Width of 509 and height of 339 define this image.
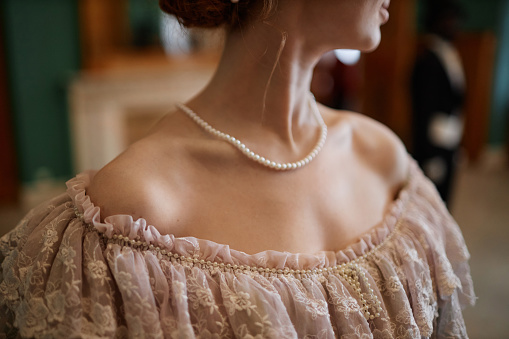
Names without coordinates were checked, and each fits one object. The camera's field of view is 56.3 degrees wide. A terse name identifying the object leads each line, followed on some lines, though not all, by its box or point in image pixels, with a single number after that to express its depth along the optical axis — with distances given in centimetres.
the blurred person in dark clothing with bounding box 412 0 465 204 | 245
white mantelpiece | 400
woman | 70
